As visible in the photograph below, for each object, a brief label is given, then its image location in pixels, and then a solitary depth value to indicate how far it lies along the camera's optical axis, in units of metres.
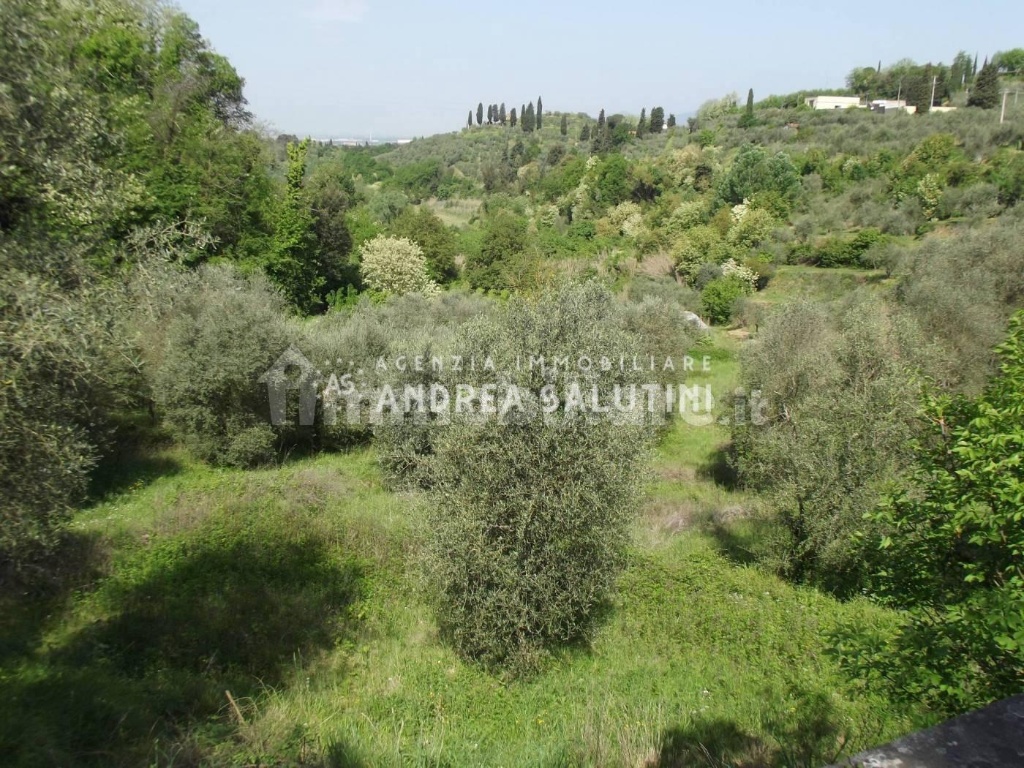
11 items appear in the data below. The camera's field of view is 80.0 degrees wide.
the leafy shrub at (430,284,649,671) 7.77
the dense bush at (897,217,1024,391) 17.55
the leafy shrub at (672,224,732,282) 43.22
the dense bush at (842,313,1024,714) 3.73
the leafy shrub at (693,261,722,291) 41.16
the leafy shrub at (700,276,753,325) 36.59
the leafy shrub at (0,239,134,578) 5.42
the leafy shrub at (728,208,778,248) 43.66
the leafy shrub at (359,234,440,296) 36.50
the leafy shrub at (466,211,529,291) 41.59
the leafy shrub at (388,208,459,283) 43.03
